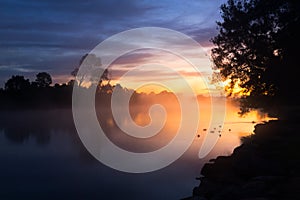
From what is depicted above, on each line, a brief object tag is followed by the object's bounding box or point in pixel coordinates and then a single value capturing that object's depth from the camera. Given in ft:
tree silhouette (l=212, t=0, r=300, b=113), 83.76
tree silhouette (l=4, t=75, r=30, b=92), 345.10
